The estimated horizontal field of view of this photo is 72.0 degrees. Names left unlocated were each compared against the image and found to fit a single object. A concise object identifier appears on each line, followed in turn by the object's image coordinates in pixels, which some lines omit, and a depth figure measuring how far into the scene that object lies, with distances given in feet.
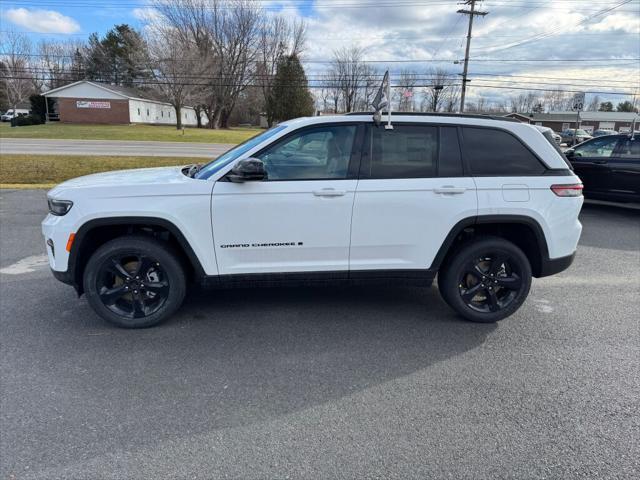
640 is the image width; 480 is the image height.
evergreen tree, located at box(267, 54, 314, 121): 192.13
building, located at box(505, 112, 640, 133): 278.26
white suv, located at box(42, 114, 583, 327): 12.00
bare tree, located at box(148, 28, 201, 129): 157.69
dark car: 29.24
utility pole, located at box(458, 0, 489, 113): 118.32
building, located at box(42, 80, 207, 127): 180.34
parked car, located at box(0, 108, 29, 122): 215.10
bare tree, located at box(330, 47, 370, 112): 227.63
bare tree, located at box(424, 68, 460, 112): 207.10
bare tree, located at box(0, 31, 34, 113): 218.18
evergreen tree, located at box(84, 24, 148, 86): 233.96
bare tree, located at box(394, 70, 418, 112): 196.13
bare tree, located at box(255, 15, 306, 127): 204.64
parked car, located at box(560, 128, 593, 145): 120.15
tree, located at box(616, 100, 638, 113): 337.52
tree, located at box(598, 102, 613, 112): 351.05
